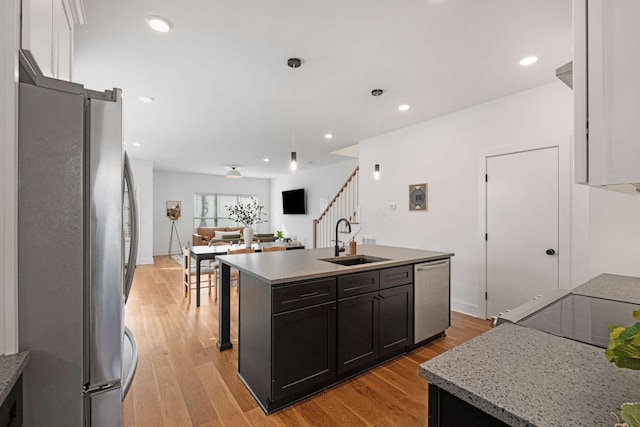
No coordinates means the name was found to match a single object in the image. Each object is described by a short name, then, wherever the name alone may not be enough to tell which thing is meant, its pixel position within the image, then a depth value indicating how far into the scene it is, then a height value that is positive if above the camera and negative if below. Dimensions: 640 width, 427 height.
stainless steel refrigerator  0.94 -0.13
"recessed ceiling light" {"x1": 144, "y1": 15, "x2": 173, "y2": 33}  2.01 +1.32
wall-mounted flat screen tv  9.08 +0.36
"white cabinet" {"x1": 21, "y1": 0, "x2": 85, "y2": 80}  0.97 +0.75
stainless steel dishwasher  2.79 -0.84
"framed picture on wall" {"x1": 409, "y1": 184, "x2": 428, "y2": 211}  4.23 +0.25
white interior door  3.07 -0.14
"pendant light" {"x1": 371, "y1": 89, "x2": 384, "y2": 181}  3.23 +1.27
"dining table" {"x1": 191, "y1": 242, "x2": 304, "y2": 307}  4.04 -0.55
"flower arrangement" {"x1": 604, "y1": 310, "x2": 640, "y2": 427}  0.56 -0.26
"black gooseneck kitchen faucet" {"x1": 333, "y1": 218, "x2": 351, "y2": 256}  2.98 -0.38
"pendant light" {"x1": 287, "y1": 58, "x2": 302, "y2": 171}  2.58 +1.33
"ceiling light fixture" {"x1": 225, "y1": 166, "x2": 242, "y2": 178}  7.49 +1.00
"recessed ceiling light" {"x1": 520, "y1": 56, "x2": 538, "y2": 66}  2.55 +1.35
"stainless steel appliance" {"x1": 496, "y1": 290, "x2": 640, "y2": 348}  1.09 -0.44
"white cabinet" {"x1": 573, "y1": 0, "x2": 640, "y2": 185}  0.57 +0.25
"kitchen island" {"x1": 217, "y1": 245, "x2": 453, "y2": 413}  1.94 -0.79
